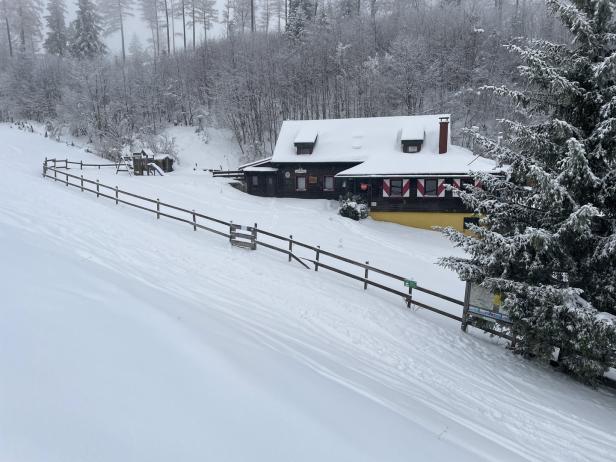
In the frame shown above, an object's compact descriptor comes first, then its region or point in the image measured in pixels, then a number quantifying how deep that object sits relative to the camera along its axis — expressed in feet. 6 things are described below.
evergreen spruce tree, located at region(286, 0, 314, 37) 178.29
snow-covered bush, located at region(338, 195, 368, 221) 80.79
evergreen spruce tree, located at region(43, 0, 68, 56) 212.43
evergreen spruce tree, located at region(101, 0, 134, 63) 239.50
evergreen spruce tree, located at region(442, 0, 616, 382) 26.37
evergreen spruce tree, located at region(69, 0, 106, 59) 199.31
